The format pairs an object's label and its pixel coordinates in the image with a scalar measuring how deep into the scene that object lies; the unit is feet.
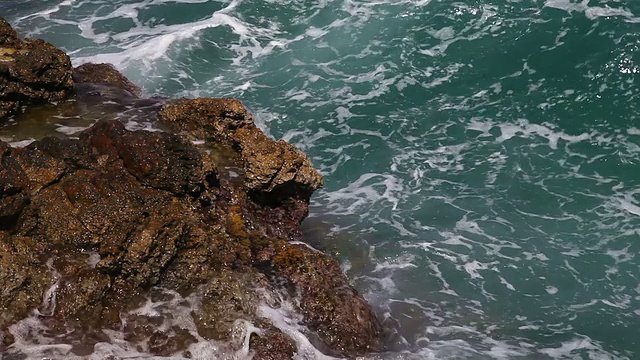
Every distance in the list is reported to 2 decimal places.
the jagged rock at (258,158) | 46.09
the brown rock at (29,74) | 50.78
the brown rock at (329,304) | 37.83
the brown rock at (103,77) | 61.77
